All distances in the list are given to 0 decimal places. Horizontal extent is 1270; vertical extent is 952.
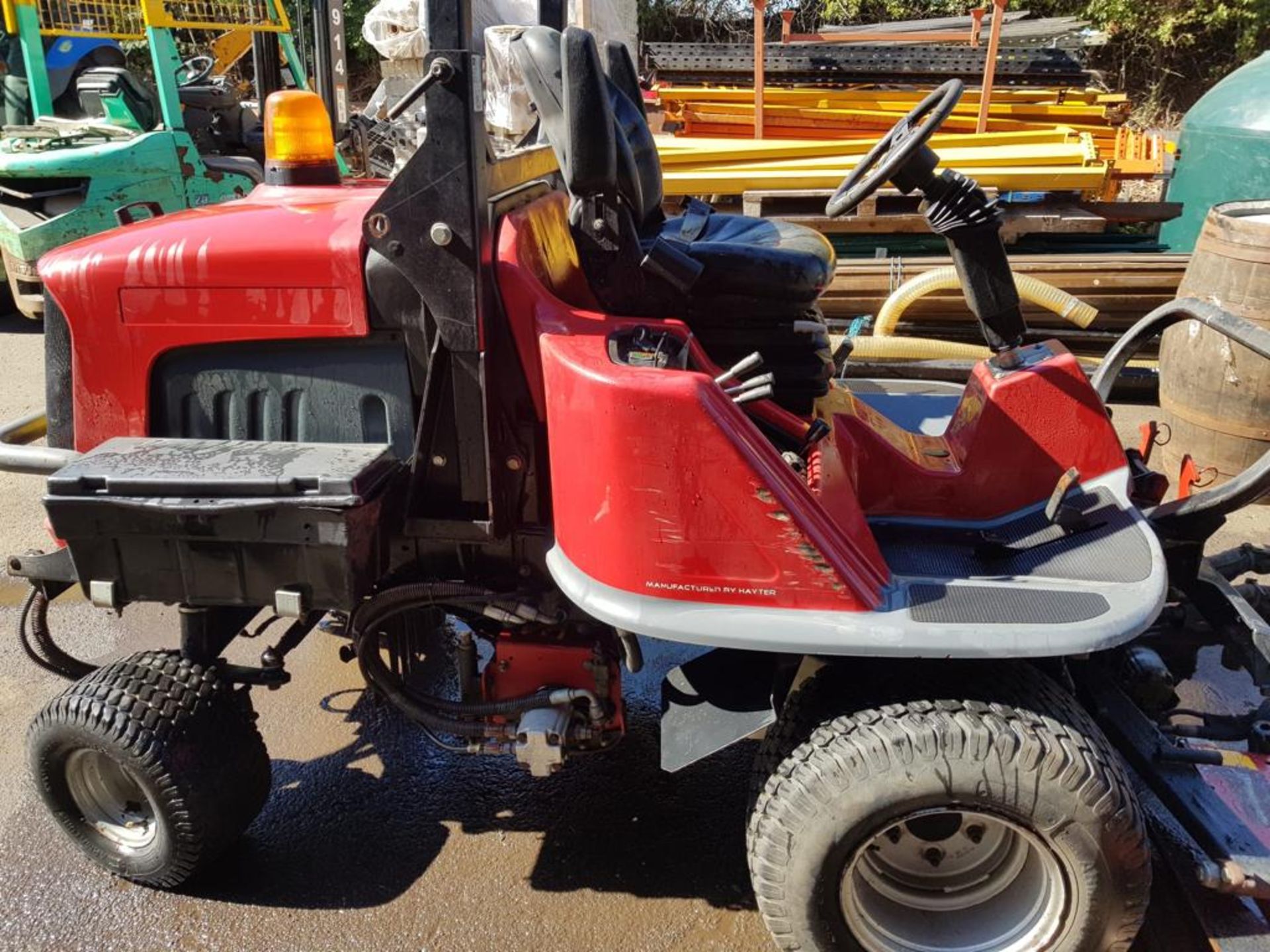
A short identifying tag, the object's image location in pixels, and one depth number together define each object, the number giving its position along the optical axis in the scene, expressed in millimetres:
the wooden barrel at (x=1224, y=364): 4449
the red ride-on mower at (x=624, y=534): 2045
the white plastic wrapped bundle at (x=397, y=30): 9578
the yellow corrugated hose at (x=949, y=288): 3756
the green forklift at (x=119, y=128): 7371
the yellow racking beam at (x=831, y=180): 6930
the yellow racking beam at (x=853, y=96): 7957
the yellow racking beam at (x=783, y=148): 7383
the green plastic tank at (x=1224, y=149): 6996
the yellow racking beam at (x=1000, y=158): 6980
